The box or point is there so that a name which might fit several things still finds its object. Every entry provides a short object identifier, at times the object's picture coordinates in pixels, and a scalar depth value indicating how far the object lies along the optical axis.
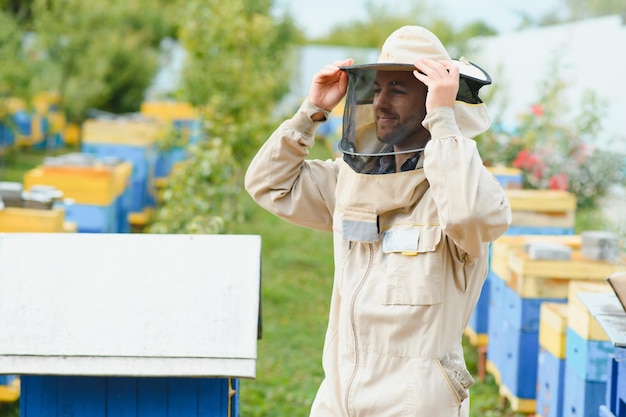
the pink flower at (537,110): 15.15
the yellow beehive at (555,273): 7.51
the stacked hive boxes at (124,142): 16.14
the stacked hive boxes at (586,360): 5.87
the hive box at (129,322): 3.92
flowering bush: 13.80
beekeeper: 3.63
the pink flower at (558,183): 12.97
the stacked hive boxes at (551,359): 6.56
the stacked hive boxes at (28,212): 8.18
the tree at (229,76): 12.93
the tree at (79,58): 22.89
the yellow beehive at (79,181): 11.45
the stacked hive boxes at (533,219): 9.32
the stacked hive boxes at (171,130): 14.11
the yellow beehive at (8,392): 7.30
